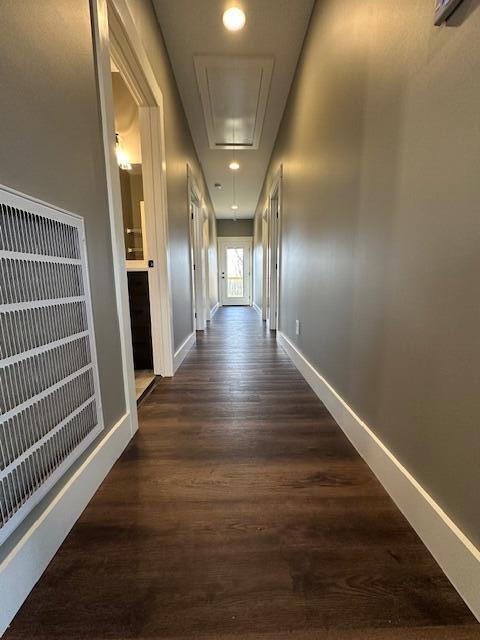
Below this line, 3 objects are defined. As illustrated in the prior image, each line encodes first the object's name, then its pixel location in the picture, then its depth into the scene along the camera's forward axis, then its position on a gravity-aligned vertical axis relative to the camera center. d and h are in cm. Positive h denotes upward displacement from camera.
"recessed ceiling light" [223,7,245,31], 182 +169
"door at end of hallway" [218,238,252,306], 834 +10
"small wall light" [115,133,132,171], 269 +113
